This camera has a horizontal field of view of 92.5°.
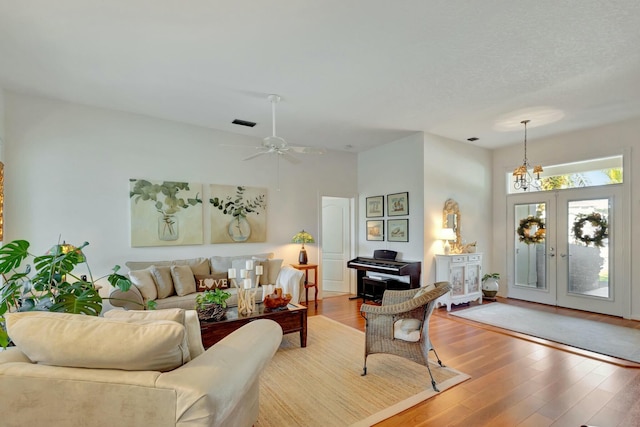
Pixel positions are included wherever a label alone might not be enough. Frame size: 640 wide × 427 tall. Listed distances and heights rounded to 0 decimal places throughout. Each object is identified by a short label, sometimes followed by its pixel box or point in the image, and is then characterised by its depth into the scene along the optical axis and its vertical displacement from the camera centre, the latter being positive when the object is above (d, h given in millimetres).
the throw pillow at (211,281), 4461 -972
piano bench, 5434 -1270
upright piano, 5223 -914
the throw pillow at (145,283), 3943 -877
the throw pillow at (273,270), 5062 -909
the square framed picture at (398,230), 5637 -275
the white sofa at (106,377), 1244 -681
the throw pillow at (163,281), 4121 -883
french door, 4891 -597
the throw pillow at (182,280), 4242 -904
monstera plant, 2232 -564
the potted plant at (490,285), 5926 -1352
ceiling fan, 3637 +868
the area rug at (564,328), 3512 -1545
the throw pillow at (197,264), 4664 -742
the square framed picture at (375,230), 6180 -296
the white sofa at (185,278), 3951 -912
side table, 5609 -1075
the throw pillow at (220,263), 4859 -757
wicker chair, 2666 -1017
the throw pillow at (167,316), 1638 -546
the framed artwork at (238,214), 5258 +31
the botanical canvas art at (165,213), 4598 +46
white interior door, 6824 -631
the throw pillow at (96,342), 1306 -541
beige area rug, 2295 -1502
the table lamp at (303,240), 5758 -459
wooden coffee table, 3029 -1124
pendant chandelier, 4809 +685
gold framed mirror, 5527 -66
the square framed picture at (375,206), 6184 +185
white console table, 5195 -1049
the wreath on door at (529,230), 5770 -293
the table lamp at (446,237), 5387 -381
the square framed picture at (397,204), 5645 +218
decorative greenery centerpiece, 3132 -930
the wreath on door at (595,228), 5004 -224
